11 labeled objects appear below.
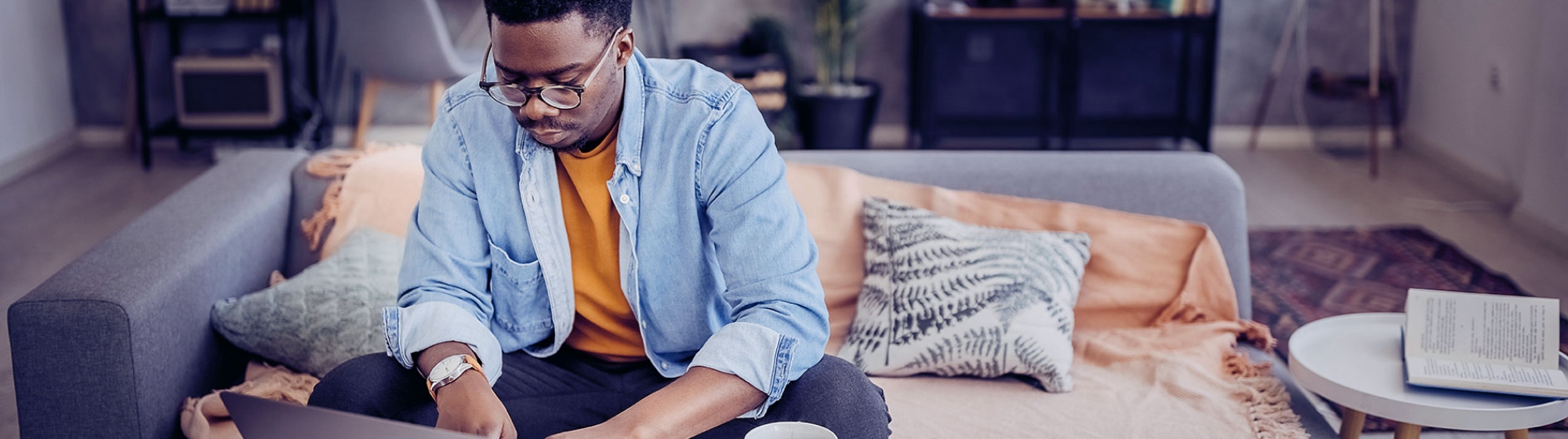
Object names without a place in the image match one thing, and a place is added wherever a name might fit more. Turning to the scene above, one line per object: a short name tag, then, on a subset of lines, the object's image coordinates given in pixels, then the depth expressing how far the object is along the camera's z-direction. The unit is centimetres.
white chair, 401
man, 137
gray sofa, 157
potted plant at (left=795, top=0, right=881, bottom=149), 453
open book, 161
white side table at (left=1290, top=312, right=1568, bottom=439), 155
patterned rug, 298
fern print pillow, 188
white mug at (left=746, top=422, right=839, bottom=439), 108
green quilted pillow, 184
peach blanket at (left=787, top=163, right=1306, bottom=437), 177
